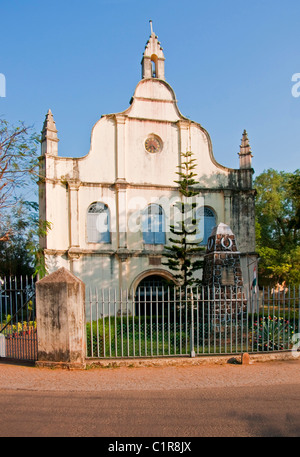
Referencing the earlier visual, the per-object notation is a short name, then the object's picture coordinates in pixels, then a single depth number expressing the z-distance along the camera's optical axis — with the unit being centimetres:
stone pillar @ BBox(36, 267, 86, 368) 852
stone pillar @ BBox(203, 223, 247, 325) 1129
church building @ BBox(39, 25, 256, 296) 1872
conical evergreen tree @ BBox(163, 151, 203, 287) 1736
